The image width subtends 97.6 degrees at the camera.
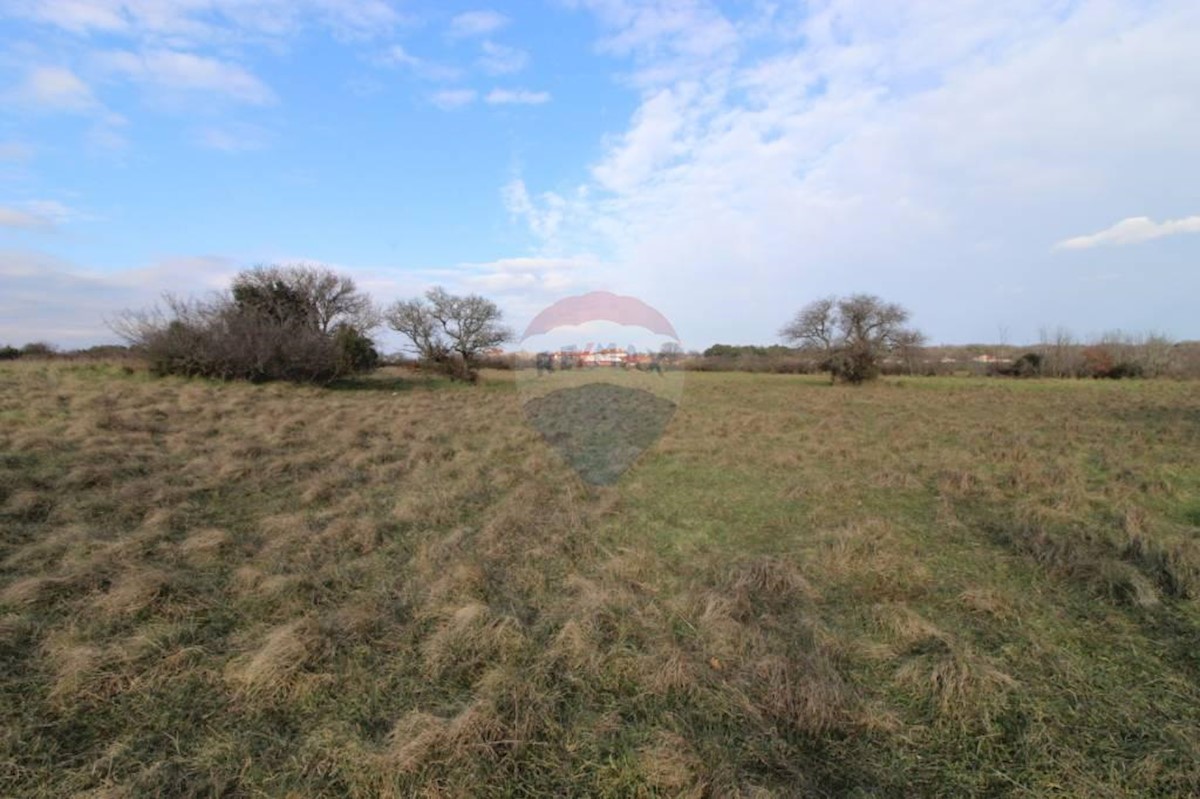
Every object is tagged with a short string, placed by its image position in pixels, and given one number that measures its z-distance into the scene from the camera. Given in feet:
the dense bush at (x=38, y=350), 104.44
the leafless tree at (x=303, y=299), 91.15
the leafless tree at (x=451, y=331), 103.24
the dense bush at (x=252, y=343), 63.21
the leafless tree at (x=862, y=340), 108.17
